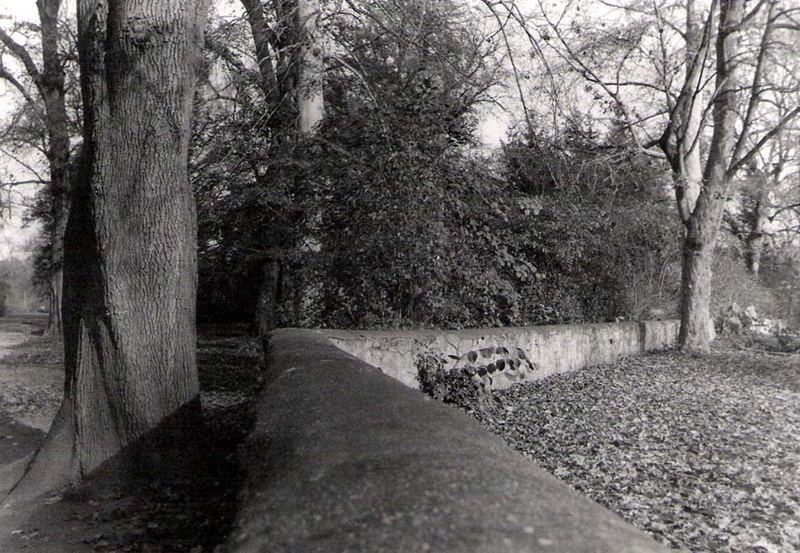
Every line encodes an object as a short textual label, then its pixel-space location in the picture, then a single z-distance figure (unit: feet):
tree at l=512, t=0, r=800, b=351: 40.37
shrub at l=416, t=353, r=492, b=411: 23.77
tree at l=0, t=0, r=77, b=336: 55.31
